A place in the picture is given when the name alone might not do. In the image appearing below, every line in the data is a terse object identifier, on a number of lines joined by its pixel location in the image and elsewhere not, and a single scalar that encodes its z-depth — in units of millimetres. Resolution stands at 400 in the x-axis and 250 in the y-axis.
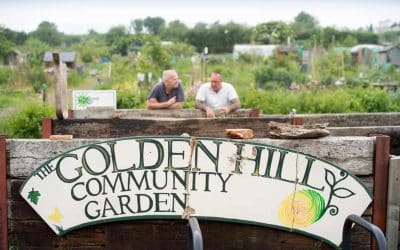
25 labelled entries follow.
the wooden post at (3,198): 3141
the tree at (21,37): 47831
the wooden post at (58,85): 4328
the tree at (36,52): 25219
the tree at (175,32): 79488
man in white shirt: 7035
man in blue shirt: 7129
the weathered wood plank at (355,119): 5814
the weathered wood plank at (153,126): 4246
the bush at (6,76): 20141
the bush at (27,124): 8083
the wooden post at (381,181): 3279
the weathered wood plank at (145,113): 5910
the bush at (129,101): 11778
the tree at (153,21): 124869
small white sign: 6840
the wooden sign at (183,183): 3125
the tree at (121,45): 41281
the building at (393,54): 33781
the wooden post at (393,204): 3262
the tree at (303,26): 75938
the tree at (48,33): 58350
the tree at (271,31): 57550
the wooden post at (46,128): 4293
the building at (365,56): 30703
